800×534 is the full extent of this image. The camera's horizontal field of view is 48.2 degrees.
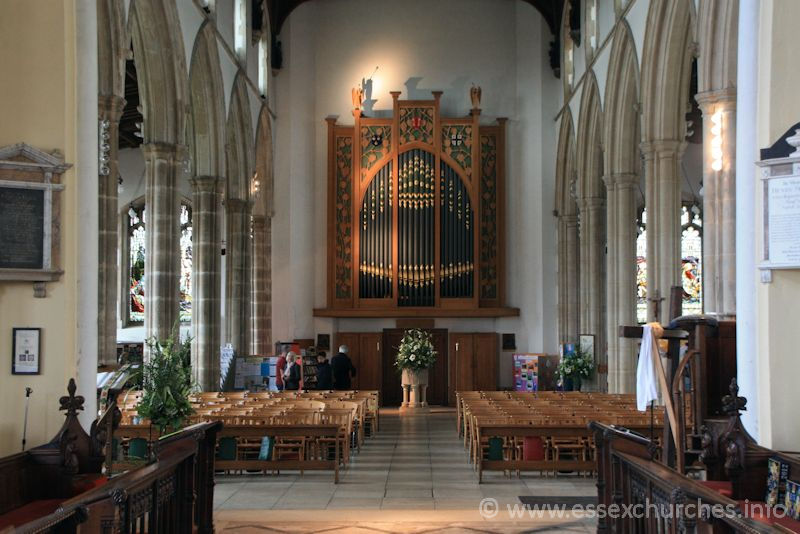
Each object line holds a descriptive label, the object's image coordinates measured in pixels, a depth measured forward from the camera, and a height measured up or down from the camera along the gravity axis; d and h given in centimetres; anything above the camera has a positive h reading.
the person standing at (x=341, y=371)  1739 -162
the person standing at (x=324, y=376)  1633 -162
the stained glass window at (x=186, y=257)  2464 +88
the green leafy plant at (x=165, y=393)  840 -100
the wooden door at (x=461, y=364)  2177 -187
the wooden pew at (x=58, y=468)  627 -129
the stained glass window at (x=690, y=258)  2377 +79
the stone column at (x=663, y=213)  1375 +114
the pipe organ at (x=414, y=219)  2181 +169
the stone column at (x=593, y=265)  1938 +49
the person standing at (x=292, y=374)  1630 -158
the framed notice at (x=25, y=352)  666 -48
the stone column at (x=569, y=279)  2112 +20
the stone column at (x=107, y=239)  1132 +63
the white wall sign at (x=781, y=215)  649 +53
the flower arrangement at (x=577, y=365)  1897 -165
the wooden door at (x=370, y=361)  2184 -180
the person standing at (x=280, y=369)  1694 -154
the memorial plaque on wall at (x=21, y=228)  662 +45
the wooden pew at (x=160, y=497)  404 -111
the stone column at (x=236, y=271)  1903 +36
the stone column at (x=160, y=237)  1371 +80
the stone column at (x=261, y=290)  2072 -5
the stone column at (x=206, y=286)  1644 +4
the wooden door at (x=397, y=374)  2191 -210
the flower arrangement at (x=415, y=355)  1827 -138
